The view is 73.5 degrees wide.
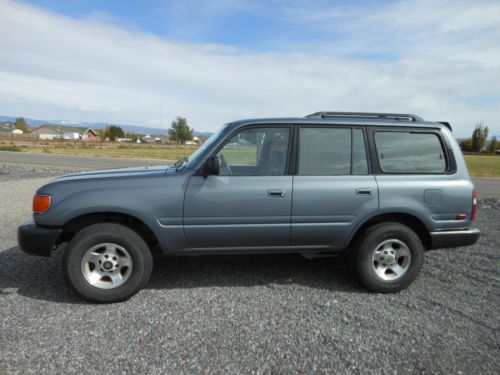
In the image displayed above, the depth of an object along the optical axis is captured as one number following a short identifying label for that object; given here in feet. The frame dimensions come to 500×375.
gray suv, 10.53
